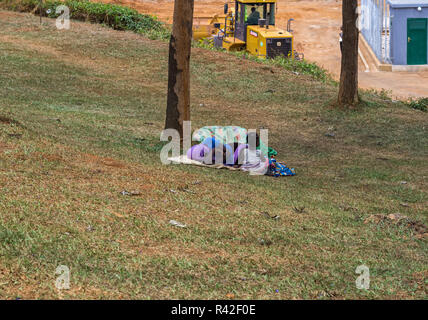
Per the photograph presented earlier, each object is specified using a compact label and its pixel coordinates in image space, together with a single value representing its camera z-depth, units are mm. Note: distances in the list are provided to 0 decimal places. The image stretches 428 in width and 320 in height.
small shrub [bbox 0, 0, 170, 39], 28906
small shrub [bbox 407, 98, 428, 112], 20234
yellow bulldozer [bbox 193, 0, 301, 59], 26516
